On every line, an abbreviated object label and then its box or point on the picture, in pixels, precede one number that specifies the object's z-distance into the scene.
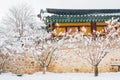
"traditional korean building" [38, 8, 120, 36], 28.05
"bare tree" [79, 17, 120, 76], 22.52
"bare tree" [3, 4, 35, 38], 38.73
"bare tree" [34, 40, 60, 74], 23.70
